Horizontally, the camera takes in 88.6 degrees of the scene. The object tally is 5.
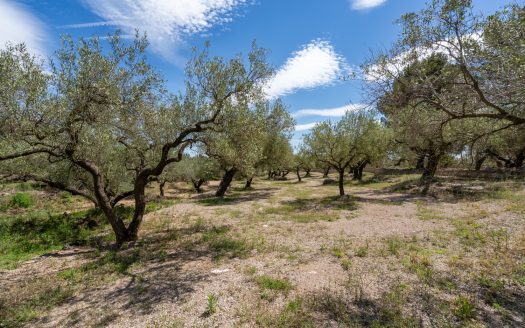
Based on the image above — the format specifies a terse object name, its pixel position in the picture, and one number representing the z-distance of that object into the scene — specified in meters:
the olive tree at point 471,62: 7.04
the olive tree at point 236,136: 13.46
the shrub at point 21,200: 28.74
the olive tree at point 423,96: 8.94
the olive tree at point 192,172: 40.16
